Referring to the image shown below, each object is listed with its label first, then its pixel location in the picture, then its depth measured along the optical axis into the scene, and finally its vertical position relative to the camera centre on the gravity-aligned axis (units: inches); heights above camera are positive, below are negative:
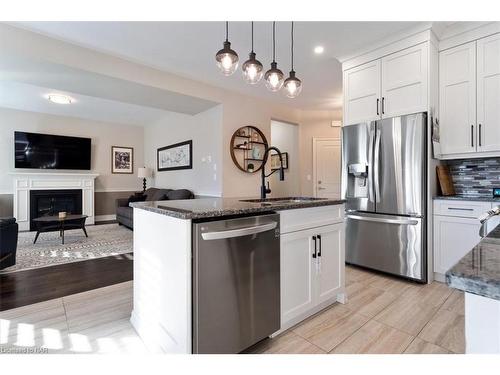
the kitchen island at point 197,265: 51.5 -20.1
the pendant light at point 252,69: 77.4 +36.0
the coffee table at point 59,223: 164.6 -26.3
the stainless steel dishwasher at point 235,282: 51.4 -22.0
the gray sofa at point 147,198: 197.7 -11.9
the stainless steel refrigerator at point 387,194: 102.8 -3.9
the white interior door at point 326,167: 224.2 +15.9
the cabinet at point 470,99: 98.7 +35.2
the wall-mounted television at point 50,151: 218.2 +30.4
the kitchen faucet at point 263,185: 84.5 -0.3
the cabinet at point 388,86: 104.3 +44.4
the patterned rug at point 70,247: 131.5 -39.1
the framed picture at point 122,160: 268.9 +27.2
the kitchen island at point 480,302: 17.9 -8.6
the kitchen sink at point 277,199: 81.8 -5.3
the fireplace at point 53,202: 221.1 -15.9
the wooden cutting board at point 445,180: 110.8 +2.1
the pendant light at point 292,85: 87.9 +35.0
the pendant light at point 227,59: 73.4 +37.2
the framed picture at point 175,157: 209.3 +25.5
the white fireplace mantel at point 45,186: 214.2 -1.2
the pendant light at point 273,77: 83.0 +35.7
